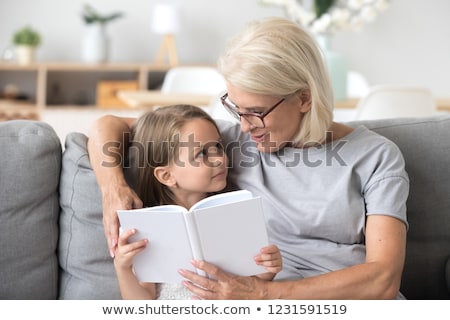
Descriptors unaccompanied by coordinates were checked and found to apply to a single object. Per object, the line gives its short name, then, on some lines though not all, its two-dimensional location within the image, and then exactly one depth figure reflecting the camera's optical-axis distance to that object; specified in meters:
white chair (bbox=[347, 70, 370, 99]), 4.49
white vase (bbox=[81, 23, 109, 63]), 5.66
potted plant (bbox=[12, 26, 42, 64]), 5.60
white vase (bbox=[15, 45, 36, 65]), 5.62
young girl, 1.79
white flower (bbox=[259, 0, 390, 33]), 3.61
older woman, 1.63
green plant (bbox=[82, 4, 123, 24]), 5.66
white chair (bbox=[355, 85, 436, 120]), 3.26
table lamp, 5.64
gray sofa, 1.81
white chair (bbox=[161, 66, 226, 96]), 4.19
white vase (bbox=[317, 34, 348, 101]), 3.57
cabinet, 5.79
